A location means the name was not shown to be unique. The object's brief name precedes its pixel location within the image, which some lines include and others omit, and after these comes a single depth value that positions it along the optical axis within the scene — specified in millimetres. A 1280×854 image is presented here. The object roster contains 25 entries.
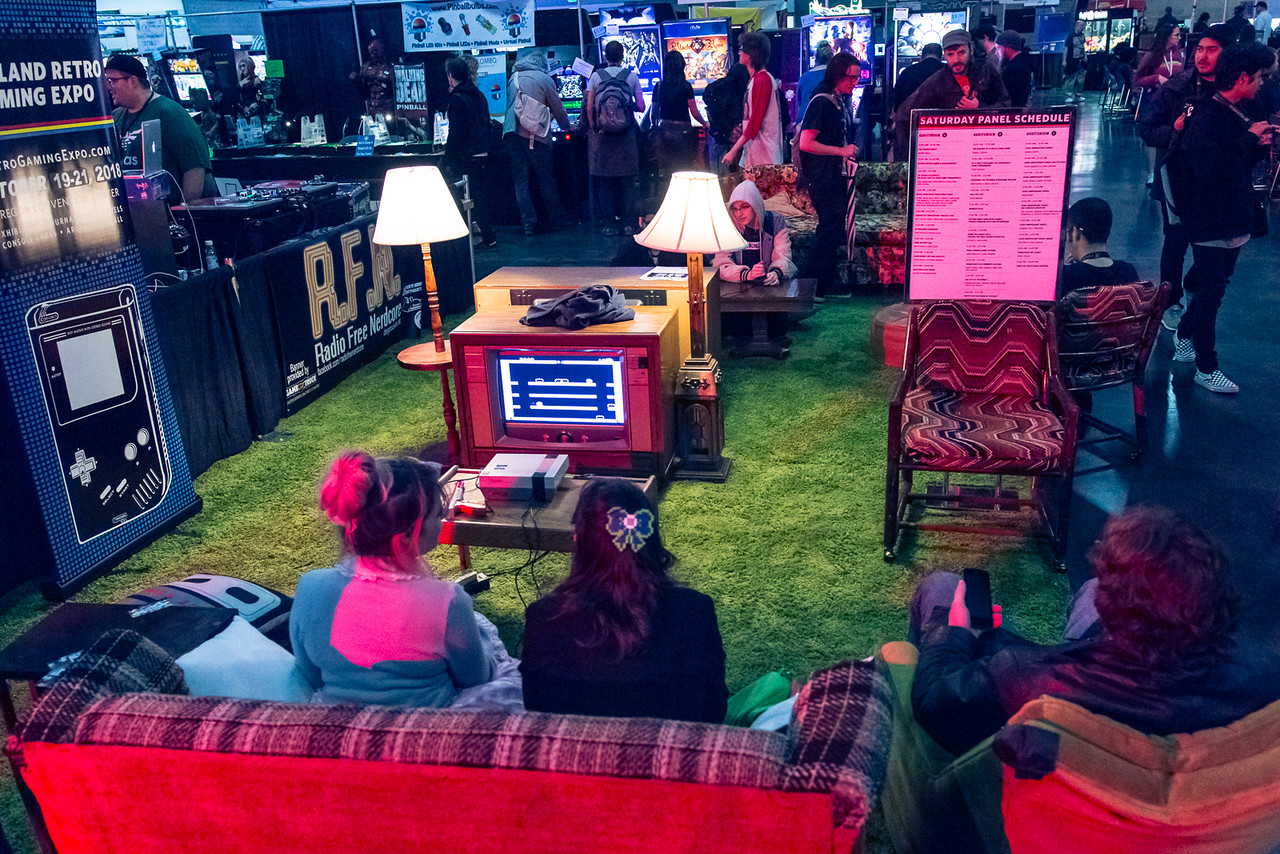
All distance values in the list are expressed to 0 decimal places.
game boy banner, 3818
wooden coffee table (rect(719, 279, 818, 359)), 6418
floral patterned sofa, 7816
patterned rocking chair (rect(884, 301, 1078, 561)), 3816
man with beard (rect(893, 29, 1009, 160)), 7727
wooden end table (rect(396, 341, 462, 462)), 4871
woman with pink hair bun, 2391
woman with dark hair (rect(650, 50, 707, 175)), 10422
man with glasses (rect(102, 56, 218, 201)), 6312
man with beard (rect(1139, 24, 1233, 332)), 5605
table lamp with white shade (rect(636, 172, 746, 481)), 4395
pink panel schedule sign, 3998
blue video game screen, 4559
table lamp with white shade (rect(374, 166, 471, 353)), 4750
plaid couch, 1504
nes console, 3811
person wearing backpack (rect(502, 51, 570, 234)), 10148
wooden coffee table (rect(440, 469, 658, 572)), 3619
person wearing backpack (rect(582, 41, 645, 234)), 9867
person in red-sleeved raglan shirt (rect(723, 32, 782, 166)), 8516
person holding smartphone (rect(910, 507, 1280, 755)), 1782
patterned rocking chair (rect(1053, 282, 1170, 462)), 4469
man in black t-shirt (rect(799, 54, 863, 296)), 7512
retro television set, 4496
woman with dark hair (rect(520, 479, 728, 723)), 2150
